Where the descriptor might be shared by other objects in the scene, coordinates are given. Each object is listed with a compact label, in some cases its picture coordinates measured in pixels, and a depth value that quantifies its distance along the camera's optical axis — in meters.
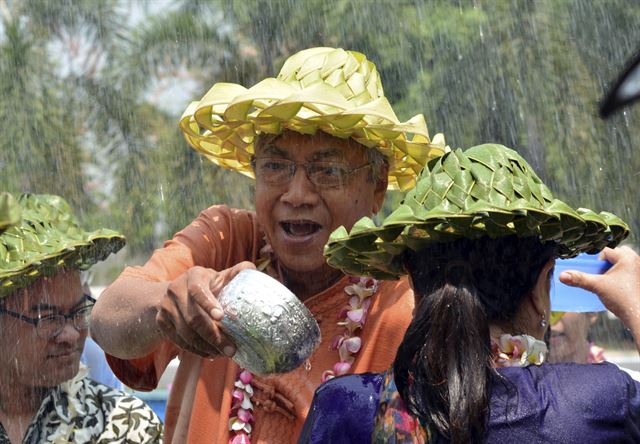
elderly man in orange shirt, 6.20
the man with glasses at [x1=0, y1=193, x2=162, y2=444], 7.65
